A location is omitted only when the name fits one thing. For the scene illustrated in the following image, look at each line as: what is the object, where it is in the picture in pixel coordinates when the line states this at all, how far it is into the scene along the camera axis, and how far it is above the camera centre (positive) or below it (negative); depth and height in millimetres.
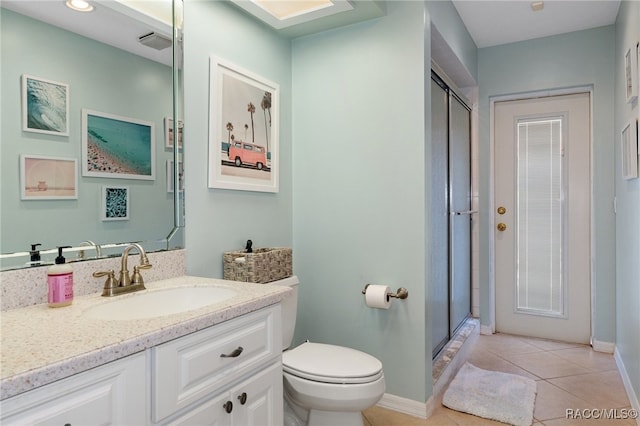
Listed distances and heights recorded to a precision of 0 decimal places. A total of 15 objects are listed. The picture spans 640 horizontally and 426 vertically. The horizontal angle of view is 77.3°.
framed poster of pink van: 1931 +436
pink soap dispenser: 1176 -215
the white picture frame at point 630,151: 2045 +330
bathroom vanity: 767 -355
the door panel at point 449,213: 2619 -11
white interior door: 3254 -50
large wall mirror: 1208 +295
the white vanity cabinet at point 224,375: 998 -463
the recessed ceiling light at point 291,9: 1998 +1042
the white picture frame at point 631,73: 2021 +748
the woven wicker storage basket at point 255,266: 1895 -262
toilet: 1654 -725
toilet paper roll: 2094 -447
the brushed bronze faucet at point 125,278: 1356 -231
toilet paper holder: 2107 -436
